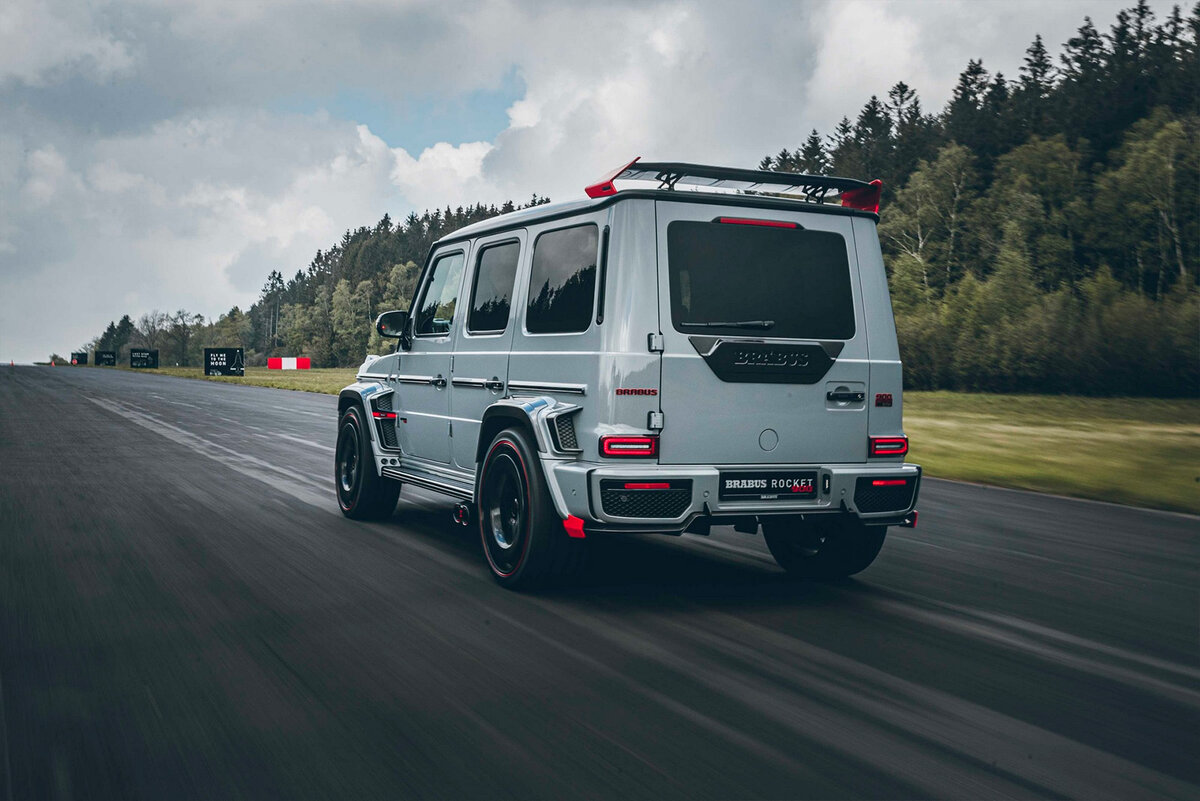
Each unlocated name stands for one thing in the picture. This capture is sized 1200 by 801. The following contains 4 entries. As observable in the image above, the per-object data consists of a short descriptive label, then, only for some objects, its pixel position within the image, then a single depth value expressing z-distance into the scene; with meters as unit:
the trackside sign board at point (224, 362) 67.62
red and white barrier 94.75
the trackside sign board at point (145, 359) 102.06
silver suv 5.81
